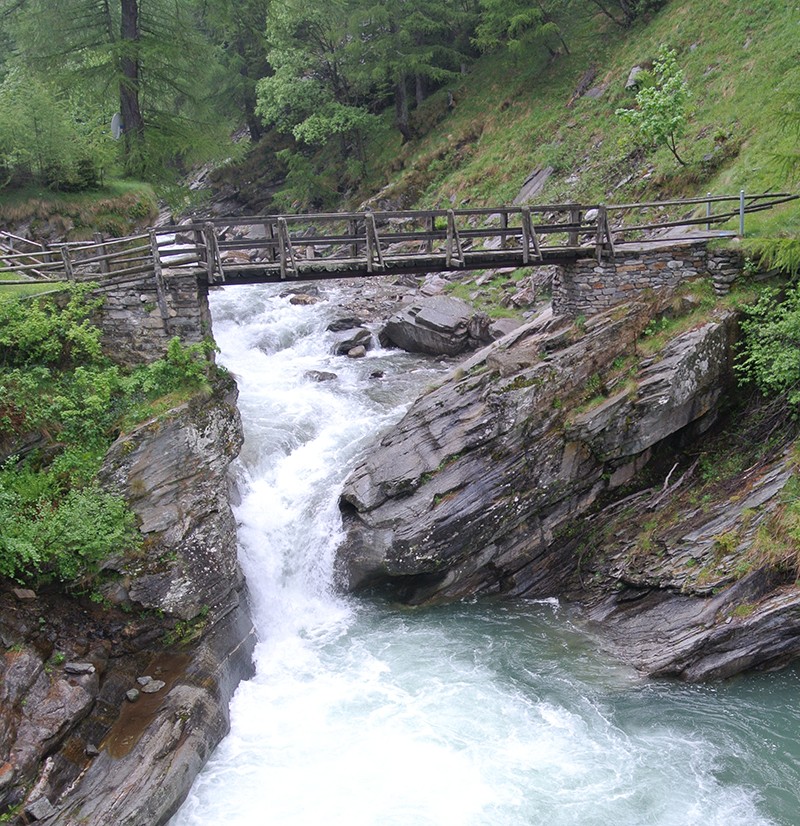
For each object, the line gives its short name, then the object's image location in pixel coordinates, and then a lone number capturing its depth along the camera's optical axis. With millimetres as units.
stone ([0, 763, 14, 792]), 9789
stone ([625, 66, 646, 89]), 28672
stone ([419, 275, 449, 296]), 29172
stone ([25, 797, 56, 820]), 9805
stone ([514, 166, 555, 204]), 29812
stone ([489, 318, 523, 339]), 23875
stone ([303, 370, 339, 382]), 22766
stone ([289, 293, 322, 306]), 29781
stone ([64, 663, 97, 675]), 11555
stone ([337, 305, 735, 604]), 15438
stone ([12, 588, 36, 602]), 11961
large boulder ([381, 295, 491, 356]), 24141
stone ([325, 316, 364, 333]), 26422
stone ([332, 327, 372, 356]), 25094
